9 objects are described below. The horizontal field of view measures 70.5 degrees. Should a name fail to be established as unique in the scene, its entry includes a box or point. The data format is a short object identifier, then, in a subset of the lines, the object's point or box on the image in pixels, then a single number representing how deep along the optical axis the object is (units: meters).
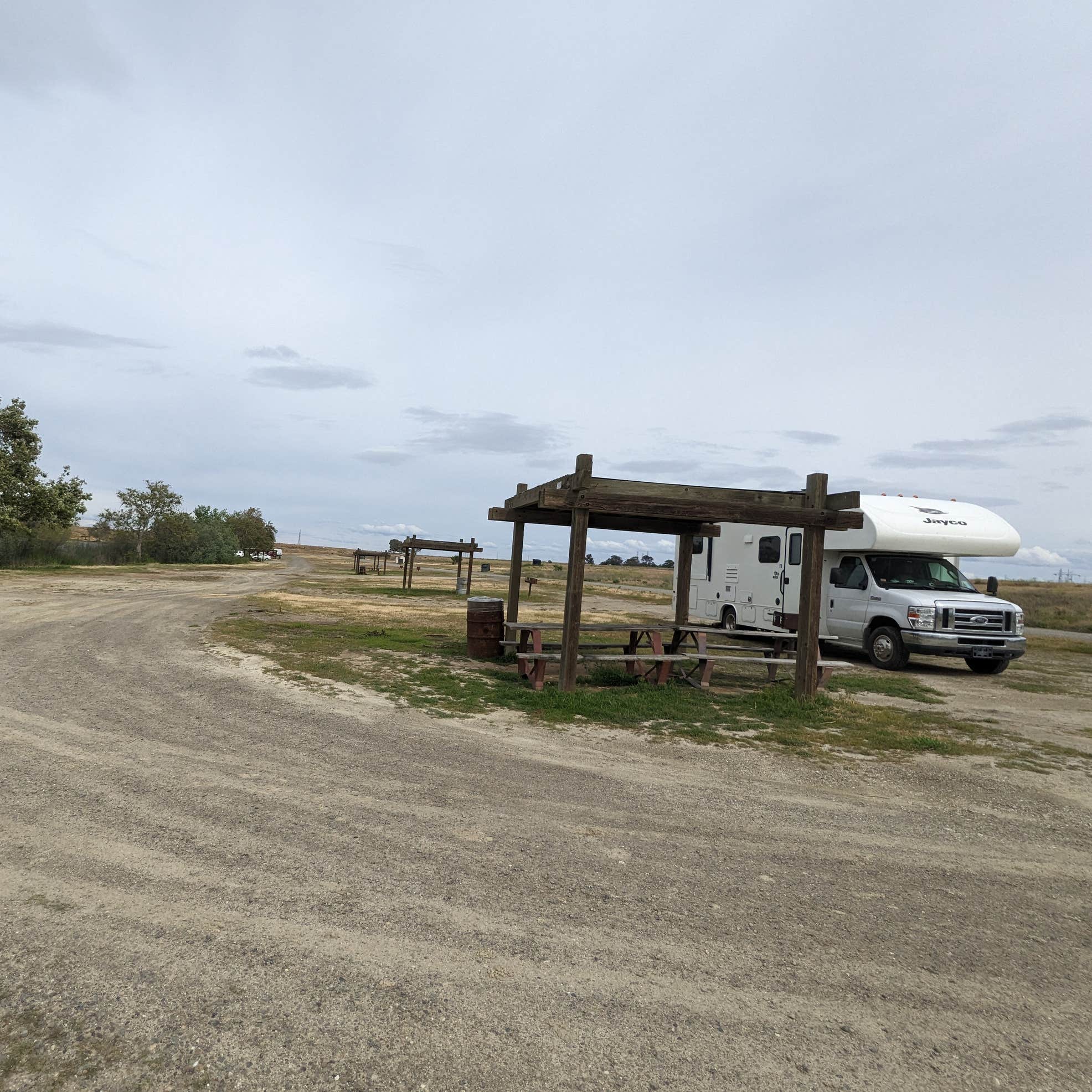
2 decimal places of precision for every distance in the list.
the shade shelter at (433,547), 29.30
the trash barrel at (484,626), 12.31
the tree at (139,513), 52.53
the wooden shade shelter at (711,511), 9.16
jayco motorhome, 12.98
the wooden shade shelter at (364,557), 49.26
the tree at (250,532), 84.44
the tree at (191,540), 54.06
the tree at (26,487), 32.94
